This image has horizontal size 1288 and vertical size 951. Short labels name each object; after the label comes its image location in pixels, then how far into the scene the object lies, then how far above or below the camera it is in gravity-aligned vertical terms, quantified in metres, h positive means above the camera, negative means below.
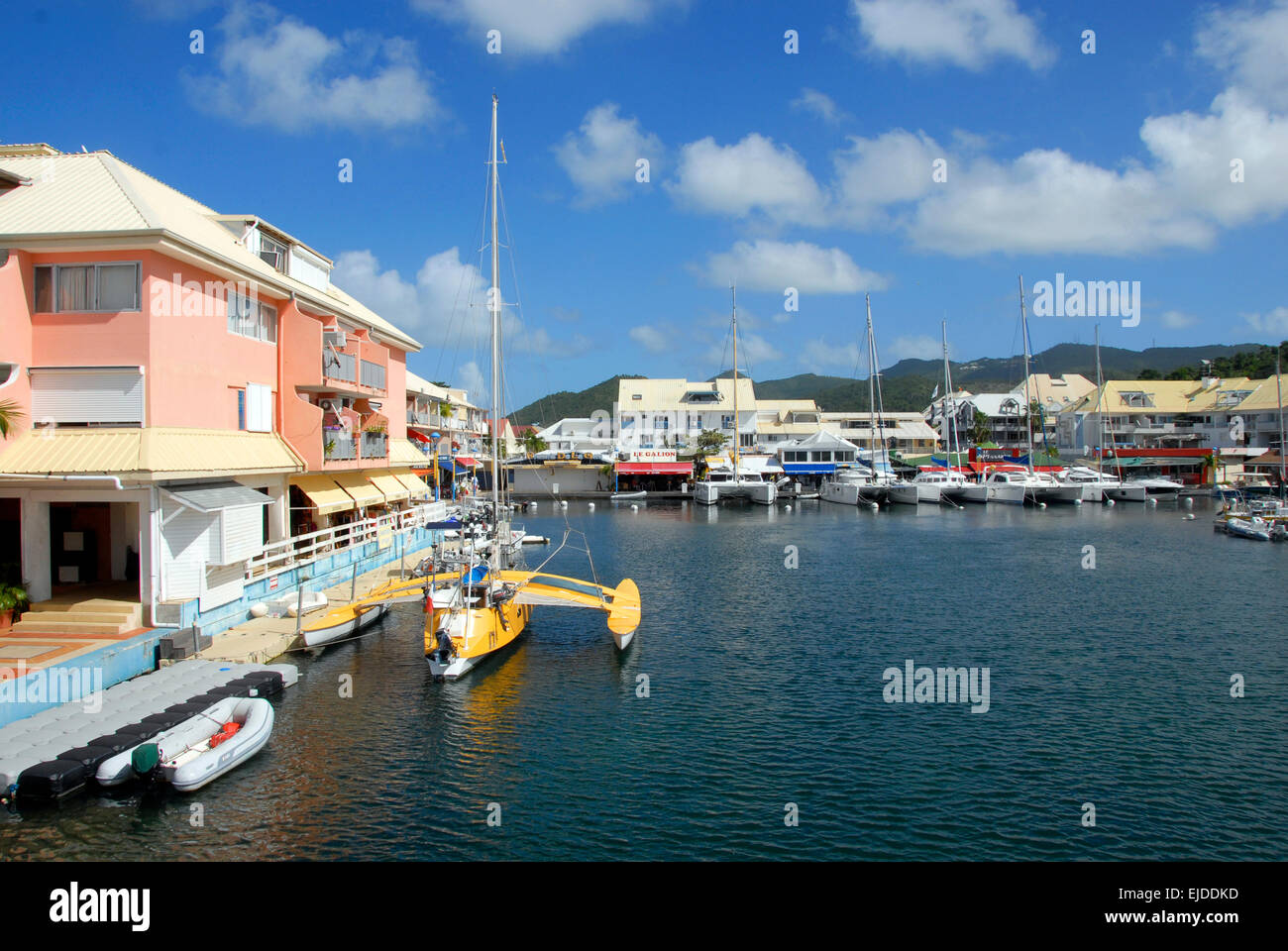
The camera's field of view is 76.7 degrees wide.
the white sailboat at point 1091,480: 81.94 -1.30
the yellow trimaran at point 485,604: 20.86 -3.67
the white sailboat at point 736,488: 81.88 -1.51
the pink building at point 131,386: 20.39 +2.65
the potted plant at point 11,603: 19.52 -2.87
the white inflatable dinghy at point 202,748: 13.79 -4.75
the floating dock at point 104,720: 13.39 -4.53
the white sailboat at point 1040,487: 81.38 -1.86
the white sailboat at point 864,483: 81.69 -1.20
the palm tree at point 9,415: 19.29 +1.73
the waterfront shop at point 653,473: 93.69 +0.37
